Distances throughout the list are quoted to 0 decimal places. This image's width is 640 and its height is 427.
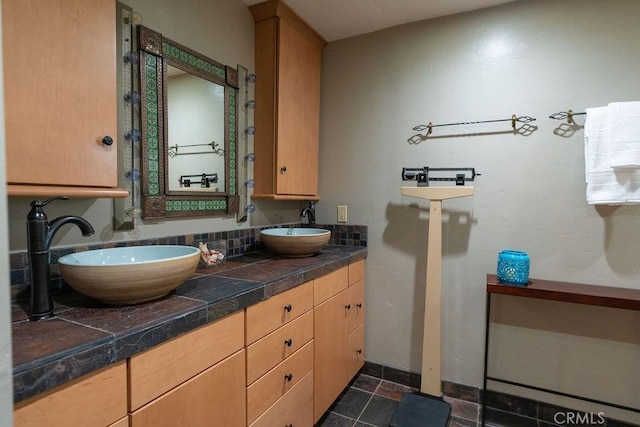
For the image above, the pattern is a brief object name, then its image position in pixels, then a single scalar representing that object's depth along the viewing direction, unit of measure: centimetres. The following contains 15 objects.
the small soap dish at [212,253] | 151
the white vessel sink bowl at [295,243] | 176
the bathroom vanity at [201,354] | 69
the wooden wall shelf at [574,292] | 150
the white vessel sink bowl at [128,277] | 89
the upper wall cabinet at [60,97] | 87
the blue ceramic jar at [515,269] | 169
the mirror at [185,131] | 141
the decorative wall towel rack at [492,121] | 183
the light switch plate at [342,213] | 235
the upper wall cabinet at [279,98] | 192
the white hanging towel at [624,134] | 153
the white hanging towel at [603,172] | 156
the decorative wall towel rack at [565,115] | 173
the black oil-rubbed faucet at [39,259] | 88
